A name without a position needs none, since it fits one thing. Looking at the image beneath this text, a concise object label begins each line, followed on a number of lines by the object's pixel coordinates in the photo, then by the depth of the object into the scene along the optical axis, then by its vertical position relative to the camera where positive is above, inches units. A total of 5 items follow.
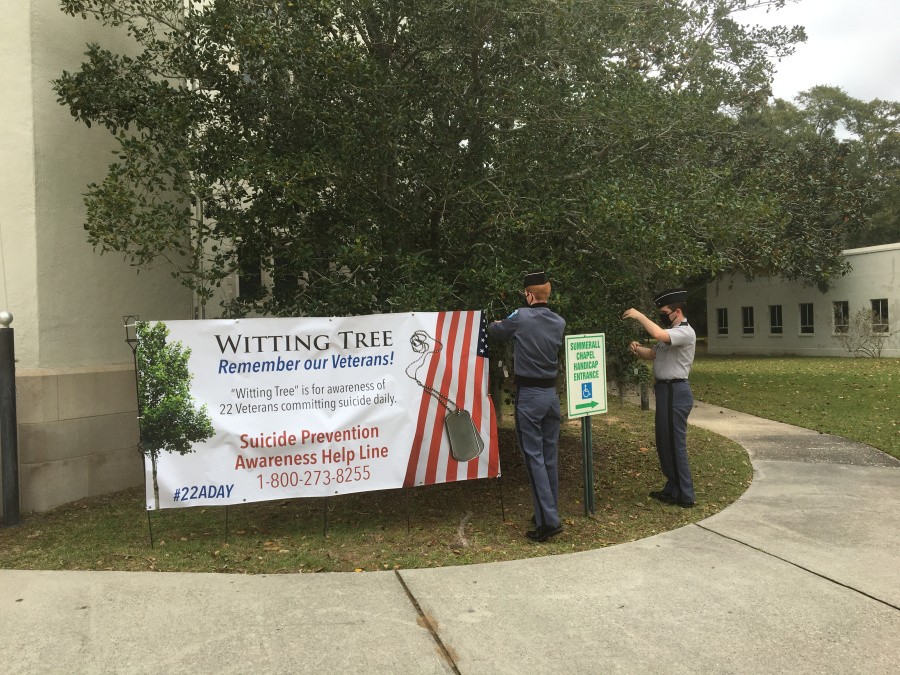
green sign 239.9 -12.8
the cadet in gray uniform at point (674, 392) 254.2 -20.5
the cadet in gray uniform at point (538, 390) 220.1 -15.9
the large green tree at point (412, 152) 240.4 +66.1
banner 214.4 -18.8
